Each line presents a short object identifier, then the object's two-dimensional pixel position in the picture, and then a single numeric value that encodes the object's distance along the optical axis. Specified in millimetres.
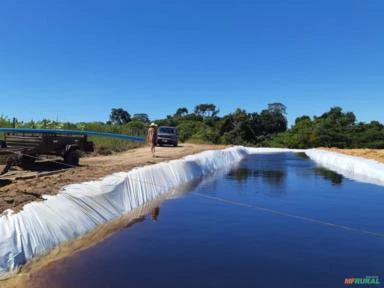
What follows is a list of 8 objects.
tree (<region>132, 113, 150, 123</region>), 92950
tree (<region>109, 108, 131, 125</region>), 87812
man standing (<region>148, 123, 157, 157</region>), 26700
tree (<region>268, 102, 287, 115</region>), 102125
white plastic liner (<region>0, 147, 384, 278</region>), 7596
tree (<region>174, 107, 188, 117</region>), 95062
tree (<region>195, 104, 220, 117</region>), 96375
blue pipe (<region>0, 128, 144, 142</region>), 17734
